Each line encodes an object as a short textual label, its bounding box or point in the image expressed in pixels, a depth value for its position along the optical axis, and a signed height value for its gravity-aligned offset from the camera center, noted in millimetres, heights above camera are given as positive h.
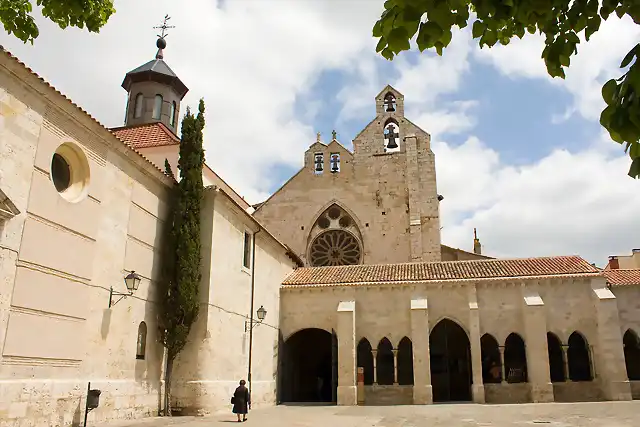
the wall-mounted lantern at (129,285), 12523 +1665
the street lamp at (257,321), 18559 +1258
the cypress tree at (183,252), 14430 +2927
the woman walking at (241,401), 13109 -1127
